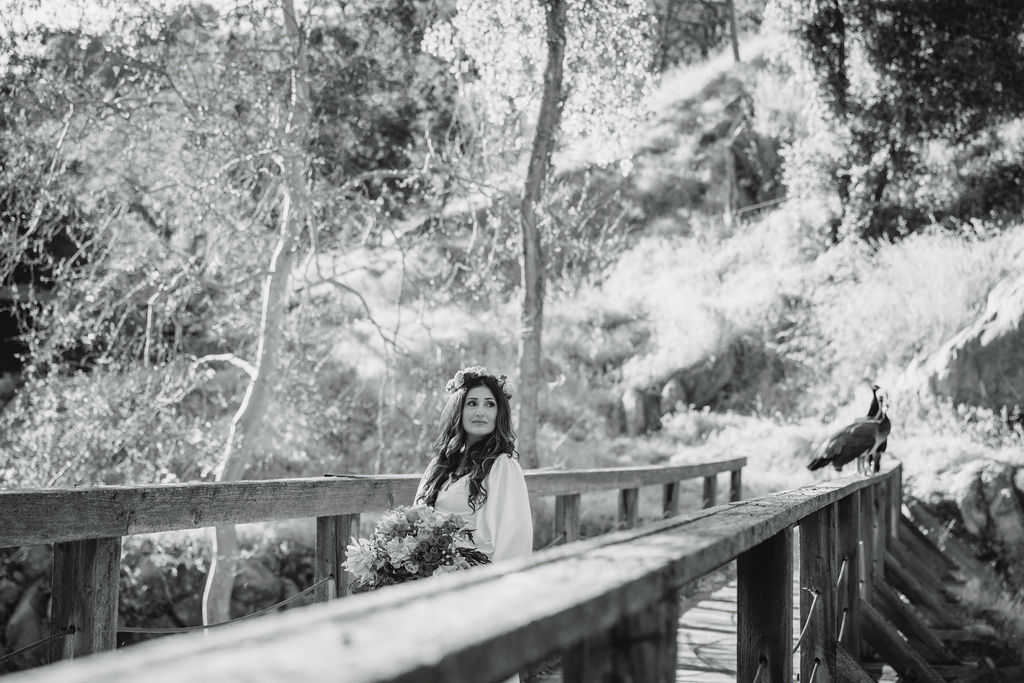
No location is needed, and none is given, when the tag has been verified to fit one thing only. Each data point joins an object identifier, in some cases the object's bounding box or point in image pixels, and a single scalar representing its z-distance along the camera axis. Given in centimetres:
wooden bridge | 100
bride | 412
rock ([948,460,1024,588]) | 1147
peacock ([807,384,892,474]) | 805
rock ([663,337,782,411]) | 1928
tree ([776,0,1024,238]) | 1866
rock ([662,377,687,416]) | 1891
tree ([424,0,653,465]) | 1131
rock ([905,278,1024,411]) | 1438
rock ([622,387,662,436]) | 1852
